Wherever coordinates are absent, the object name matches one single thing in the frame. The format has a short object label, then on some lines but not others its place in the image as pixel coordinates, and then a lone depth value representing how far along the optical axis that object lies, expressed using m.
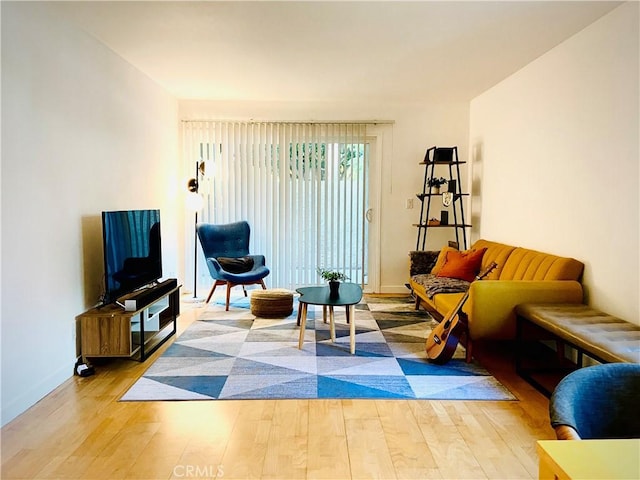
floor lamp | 5.85
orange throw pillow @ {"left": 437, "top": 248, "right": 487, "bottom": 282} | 4.73
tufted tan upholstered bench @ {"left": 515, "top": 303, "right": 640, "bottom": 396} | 2.44
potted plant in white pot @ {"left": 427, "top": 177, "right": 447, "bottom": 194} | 5.86
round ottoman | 4.88
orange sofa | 3.35
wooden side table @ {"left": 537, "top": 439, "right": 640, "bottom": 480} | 0.90
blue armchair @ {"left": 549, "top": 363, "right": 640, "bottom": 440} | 1.26
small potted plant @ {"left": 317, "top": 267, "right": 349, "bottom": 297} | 4.04
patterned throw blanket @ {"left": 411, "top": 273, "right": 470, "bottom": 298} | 4.35
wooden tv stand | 3.34
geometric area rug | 3.01
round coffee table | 3.75
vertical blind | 6.14
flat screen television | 3.44
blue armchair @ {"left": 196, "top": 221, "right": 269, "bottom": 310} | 5.32
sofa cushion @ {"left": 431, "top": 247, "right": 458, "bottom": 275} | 5.10
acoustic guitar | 3.43
